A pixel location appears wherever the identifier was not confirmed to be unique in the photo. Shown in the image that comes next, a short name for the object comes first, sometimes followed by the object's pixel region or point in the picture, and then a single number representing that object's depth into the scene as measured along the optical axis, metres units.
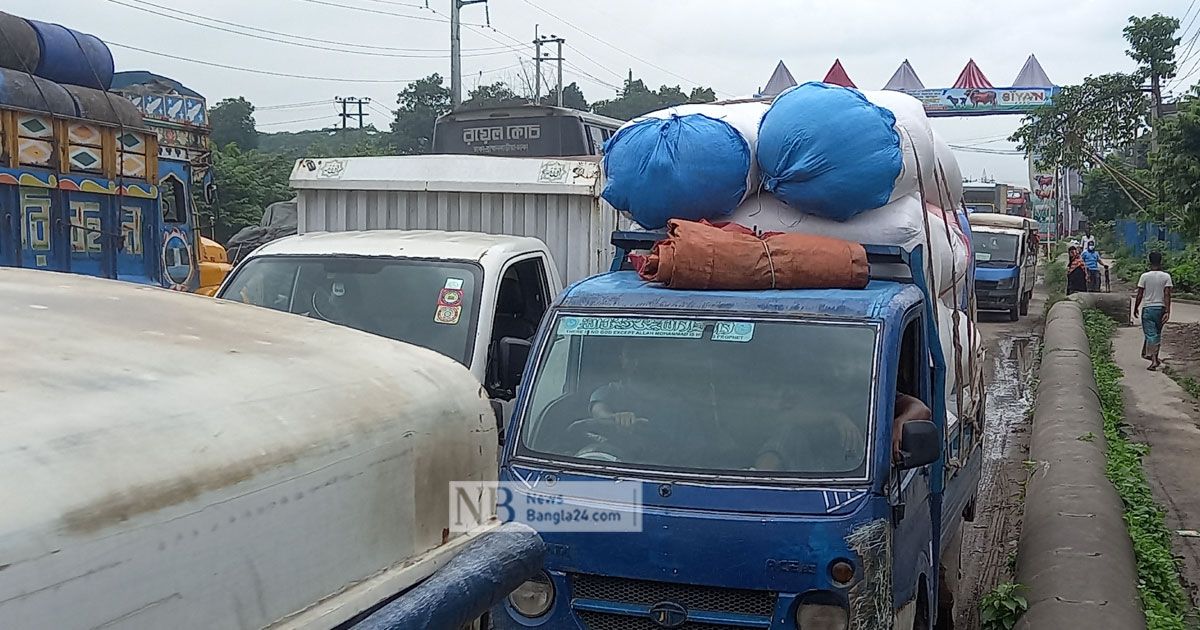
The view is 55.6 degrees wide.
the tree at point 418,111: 53.95
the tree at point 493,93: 55.38
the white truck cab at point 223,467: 1.46
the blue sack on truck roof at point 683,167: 5.15
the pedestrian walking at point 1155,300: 14.91
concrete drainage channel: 5.09
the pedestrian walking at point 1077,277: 24.92
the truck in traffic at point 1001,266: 22.47
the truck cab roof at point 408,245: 6.23
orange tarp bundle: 4.59
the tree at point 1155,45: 28.25
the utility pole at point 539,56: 52.06
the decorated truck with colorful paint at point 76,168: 8.92
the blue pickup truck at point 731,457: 3.83
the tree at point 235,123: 56.69
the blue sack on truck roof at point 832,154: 5.02
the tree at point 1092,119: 29.80
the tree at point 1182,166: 15.80
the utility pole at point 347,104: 61.25
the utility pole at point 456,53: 27.05
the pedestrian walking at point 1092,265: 25.84
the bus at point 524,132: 14.98
